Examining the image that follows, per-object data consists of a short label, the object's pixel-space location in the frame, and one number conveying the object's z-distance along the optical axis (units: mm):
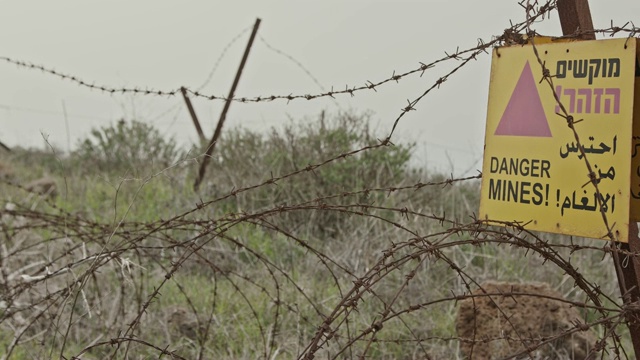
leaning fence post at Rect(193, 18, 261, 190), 17859
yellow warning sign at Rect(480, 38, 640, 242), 5305
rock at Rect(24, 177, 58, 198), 19119
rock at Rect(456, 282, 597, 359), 9070
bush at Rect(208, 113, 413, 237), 15742
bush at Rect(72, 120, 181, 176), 22672
